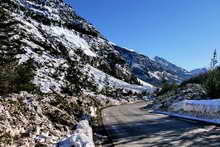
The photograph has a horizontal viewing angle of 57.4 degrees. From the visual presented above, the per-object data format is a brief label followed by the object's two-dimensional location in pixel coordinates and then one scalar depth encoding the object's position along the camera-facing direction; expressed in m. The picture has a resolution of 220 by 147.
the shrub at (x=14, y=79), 11.02
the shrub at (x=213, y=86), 19.59
